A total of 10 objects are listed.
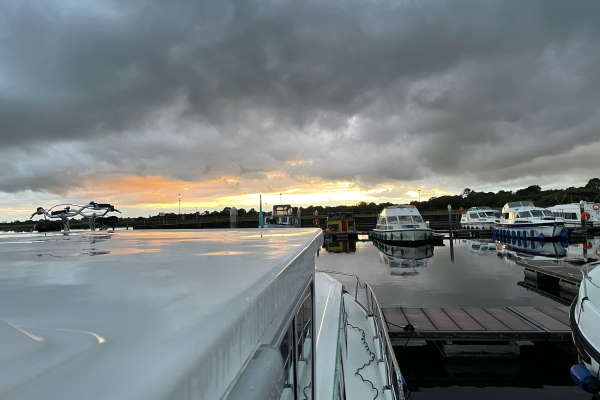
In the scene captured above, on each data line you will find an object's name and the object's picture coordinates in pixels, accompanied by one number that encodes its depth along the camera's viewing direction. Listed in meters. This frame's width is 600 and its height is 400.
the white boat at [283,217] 31.33
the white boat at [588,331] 6.61
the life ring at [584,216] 40.43
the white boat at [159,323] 0.55
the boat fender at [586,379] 6.59
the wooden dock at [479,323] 8.83
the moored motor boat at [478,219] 48.47
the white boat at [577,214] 42.94
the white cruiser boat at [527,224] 34.56
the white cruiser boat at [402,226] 34.19
